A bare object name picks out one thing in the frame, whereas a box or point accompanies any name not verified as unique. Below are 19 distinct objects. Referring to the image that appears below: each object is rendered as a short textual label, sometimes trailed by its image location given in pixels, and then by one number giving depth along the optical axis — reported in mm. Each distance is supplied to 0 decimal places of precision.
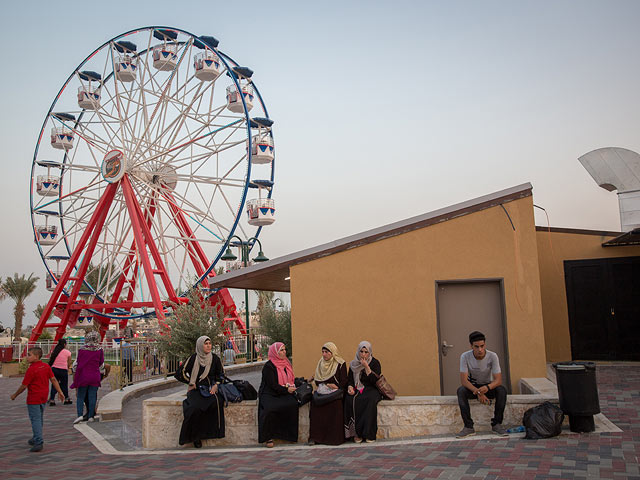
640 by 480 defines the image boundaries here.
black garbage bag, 6266
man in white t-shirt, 6719
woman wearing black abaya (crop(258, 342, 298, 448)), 7180
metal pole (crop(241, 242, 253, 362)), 18594
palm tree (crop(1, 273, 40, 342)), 39375
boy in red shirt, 7461
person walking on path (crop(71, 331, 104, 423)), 9508
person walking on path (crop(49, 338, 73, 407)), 11664
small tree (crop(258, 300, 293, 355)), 16922
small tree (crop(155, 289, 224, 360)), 12445
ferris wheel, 20047
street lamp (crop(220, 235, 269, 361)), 18500
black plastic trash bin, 6273
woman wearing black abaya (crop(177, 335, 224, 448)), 7309
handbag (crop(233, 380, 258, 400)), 7633
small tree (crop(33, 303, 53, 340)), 28903
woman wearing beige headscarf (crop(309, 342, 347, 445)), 7021
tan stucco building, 8594
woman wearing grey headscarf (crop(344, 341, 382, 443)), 7035
